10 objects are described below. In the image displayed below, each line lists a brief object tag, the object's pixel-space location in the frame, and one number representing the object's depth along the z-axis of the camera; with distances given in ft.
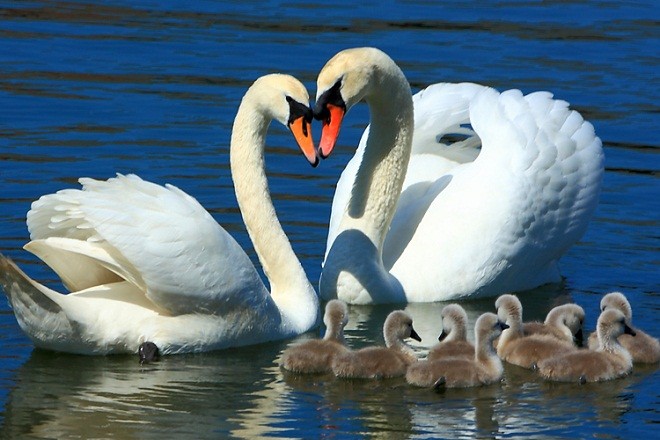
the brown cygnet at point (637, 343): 37.52
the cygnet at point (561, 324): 38.42
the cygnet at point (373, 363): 35.88
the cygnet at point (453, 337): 36.63
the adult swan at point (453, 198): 42.55
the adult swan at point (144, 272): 36.29
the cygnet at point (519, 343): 37.01
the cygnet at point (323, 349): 36.45
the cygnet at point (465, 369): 35.32
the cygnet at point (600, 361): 36.04
